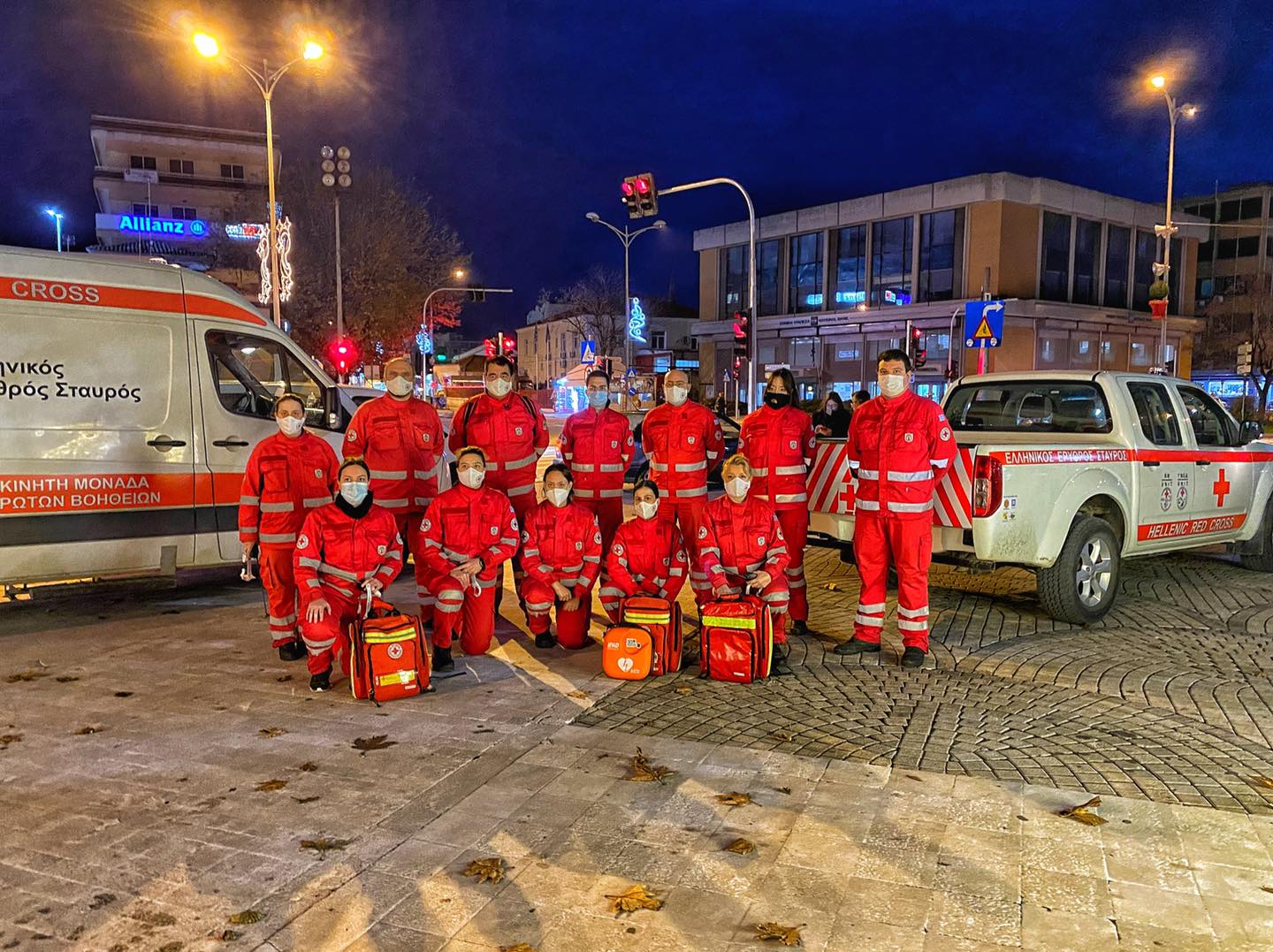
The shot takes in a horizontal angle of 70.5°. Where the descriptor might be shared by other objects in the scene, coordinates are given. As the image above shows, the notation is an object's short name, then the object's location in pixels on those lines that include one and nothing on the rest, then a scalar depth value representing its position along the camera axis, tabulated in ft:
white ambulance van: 21.27
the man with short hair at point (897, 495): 19.02
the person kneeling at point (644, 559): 20.15
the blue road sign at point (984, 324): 60.40
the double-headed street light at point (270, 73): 51.78
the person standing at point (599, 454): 22.77
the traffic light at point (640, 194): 63.16
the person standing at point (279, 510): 19.99
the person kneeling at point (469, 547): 19.39
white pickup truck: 20.35
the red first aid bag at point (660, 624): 18.81
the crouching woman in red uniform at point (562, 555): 20.77
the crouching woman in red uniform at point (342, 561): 17.87
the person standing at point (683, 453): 22.15
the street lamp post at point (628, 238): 106.93
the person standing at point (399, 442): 21.47
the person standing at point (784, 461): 21.81
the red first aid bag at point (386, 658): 17.12
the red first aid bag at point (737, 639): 18.34
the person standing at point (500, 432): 22.45
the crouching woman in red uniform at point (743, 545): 19.35
